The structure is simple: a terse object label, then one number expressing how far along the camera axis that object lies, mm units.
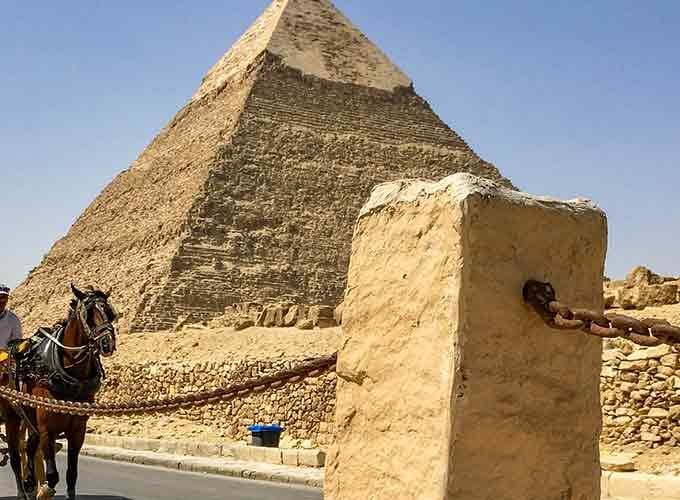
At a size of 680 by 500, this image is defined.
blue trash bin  15297
